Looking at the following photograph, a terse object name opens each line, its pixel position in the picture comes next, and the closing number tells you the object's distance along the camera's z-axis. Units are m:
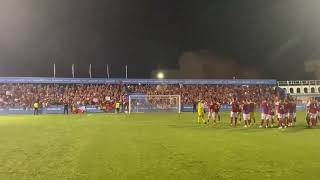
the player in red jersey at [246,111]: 31.41
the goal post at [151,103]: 60.88
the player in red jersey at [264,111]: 30.42
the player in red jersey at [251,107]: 31.72
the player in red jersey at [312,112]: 29.66
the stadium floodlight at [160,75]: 82.83
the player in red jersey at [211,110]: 36.40
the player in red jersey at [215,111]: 35.99
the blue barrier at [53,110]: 60.19
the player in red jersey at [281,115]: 30.17
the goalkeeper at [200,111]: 36.44
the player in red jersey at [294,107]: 31.28
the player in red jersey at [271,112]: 30.75
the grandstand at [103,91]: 63.19
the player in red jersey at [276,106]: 30.77
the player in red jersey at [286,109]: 30.33
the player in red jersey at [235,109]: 33.16
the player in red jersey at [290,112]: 30.70
